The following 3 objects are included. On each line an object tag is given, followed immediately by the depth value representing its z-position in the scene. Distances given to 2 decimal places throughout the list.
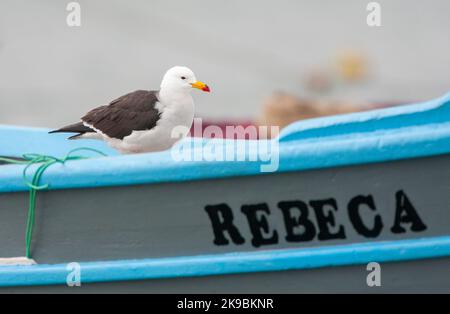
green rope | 9.12
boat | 8.17
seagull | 9.66
